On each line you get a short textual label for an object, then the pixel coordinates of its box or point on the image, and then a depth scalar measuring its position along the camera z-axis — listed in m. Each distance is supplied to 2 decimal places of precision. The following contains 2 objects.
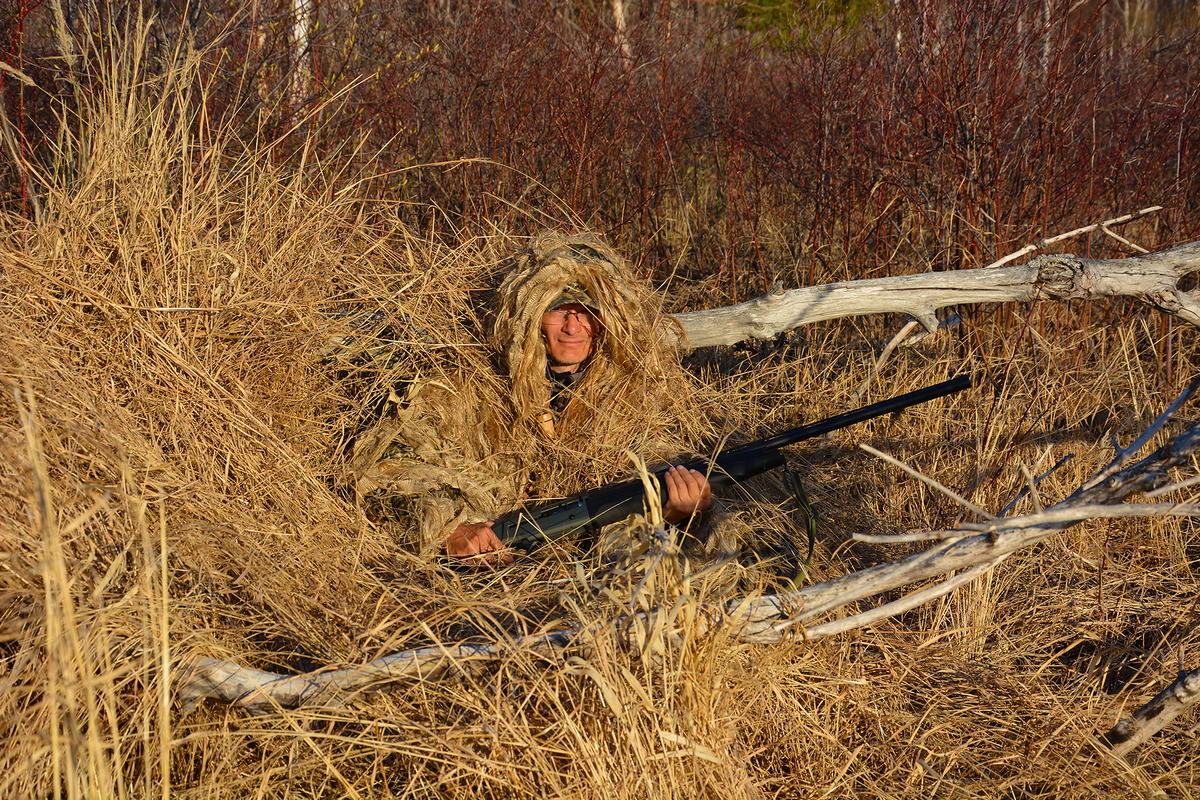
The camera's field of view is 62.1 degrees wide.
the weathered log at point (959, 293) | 3.87
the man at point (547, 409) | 3.52
